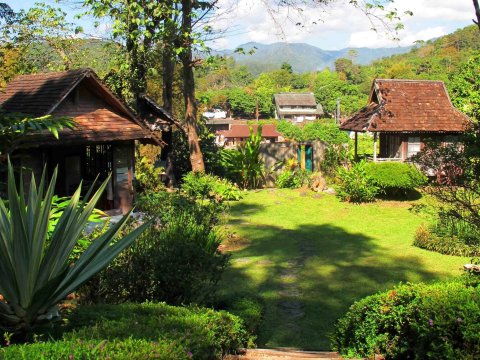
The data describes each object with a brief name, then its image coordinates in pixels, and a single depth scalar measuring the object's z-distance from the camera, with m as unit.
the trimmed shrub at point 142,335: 3.52
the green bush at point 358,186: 19.39
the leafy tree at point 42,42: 23.64
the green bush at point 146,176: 19.75
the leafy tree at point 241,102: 98.44
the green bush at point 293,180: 23.33
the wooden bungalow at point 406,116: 23.06
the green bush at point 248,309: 6.59
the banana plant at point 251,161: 22.94
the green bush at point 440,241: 12.42
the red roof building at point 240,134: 64.06
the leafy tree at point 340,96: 93.66
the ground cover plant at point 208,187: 19.98
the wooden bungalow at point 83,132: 13.34
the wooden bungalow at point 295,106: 102.62
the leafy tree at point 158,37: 16.75
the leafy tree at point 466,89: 25.27
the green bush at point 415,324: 4.22
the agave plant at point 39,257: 4.70
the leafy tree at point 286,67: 135.62
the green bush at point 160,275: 6.74
